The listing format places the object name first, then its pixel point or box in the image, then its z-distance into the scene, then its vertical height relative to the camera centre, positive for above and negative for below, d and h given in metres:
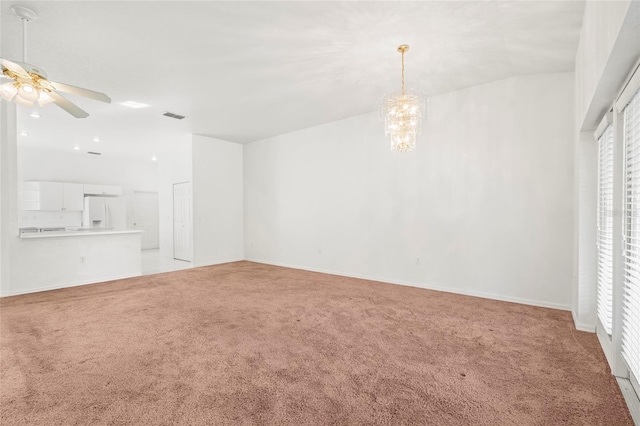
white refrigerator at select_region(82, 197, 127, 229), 8.49 -0.06
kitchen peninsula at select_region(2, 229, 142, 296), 4.75 -0.85
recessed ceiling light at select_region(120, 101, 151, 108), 4.89 +1.80
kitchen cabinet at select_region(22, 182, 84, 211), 7.87 +0.42
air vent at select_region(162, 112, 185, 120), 5.51 +1.81
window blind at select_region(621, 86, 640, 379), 1.93 -0.25
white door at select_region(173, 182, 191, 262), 7.47 -0.28
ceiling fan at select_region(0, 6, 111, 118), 2.53 +1.18
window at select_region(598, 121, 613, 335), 2.64 -0.19
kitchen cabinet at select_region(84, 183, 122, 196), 8.70 +0.65
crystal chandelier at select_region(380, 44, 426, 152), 3.42 +1.10
